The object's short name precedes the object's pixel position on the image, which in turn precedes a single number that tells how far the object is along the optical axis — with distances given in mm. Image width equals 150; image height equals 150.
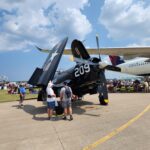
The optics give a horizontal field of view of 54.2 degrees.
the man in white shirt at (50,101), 6406
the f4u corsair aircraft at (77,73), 7455
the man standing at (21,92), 9539
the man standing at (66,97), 6322
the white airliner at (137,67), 18259
